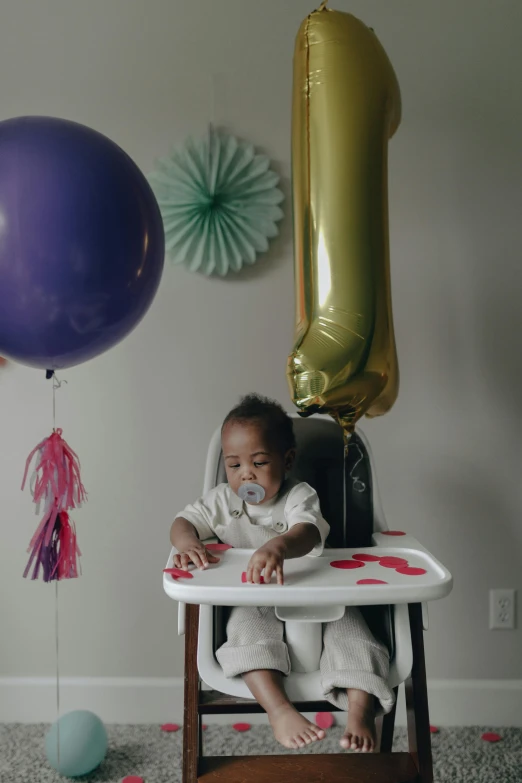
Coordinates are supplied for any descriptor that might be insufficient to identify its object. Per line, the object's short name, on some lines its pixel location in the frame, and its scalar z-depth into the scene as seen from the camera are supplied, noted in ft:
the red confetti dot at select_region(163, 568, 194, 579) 3.79
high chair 3.60
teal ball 5.23
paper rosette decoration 5.99
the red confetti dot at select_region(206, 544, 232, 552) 4.34
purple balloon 3.82
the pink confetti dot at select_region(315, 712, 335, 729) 6.00
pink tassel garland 4.71
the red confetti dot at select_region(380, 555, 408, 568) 4.06
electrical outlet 6.17
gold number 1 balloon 3.94
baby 3.80
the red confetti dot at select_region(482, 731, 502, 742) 5.90
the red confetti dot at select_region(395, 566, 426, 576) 3.87
